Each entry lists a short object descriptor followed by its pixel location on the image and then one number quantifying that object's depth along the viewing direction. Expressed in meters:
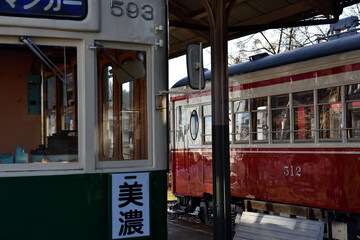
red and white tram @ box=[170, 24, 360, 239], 8.08
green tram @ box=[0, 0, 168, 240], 3.55
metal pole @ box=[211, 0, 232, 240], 8.34
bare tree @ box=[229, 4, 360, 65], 24.97
